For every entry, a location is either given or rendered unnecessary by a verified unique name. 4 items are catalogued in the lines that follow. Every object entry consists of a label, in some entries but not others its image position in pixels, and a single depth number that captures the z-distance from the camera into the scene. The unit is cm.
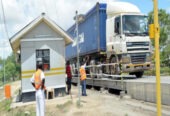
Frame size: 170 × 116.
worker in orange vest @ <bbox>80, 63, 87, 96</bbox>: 1972
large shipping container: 2245
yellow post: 801
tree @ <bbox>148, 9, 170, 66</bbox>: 5303
